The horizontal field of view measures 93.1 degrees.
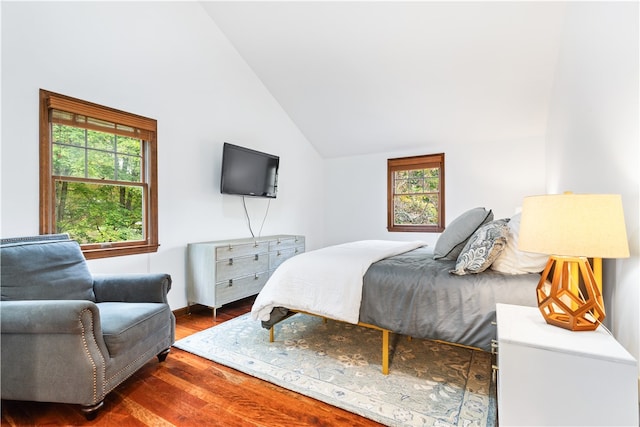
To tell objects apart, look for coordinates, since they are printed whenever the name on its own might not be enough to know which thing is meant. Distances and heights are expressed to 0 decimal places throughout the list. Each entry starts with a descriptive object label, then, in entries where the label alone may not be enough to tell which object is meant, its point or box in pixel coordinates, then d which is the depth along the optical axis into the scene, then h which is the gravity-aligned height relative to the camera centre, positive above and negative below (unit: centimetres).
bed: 172 -50
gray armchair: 149 -63
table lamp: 115 -12
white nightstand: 103 -61
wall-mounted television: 347 +47
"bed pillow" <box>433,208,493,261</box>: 216 -16
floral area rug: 162 -106
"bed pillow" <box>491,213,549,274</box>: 176 -30
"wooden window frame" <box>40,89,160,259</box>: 222 +35
